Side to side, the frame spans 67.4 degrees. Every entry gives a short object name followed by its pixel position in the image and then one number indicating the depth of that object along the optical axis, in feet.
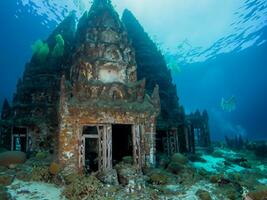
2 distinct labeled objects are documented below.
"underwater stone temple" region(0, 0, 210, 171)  44.82
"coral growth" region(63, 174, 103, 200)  33.94
